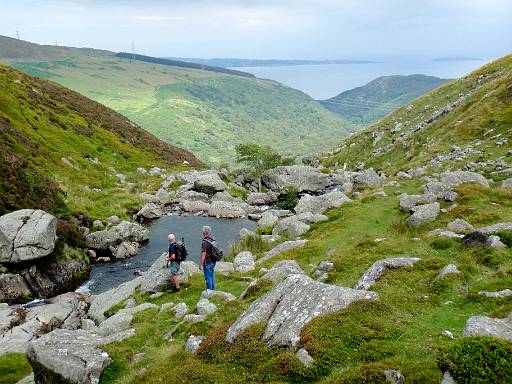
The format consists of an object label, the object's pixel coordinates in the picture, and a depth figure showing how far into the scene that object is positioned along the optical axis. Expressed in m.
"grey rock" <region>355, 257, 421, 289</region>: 18.92
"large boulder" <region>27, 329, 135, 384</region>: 16.67
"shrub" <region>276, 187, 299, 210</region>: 65.31
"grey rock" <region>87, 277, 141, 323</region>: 28.32
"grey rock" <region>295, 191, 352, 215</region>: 43.40
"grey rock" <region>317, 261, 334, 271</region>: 23.27
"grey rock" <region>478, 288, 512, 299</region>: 15.51
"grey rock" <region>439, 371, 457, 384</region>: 10.41
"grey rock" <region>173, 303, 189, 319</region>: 22.48
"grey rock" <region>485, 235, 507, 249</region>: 20.20
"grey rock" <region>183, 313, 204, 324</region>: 20.09
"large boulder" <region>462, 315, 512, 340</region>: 11.96
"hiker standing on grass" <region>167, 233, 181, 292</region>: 26.61
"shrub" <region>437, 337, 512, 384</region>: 10.18
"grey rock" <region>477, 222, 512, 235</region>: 21.47
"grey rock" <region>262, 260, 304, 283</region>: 22.50
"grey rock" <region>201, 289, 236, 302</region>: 23.08
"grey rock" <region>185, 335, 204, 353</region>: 16.50
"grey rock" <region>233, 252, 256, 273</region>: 29.78
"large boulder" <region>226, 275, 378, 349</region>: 14.76
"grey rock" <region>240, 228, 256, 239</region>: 40.19
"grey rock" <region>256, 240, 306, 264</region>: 31.48
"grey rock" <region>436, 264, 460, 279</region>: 18.11
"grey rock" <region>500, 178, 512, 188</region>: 34.30
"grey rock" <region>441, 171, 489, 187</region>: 37.56
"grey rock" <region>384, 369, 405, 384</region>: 11.27
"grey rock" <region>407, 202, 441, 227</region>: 28.85
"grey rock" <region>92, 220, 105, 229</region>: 53.53
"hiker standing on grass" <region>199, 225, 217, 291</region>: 25.12
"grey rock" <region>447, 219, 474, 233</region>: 25.36
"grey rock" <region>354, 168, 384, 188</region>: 55.84
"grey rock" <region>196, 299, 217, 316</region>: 20.92
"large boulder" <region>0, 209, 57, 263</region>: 35.91
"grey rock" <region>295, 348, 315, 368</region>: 13.03
